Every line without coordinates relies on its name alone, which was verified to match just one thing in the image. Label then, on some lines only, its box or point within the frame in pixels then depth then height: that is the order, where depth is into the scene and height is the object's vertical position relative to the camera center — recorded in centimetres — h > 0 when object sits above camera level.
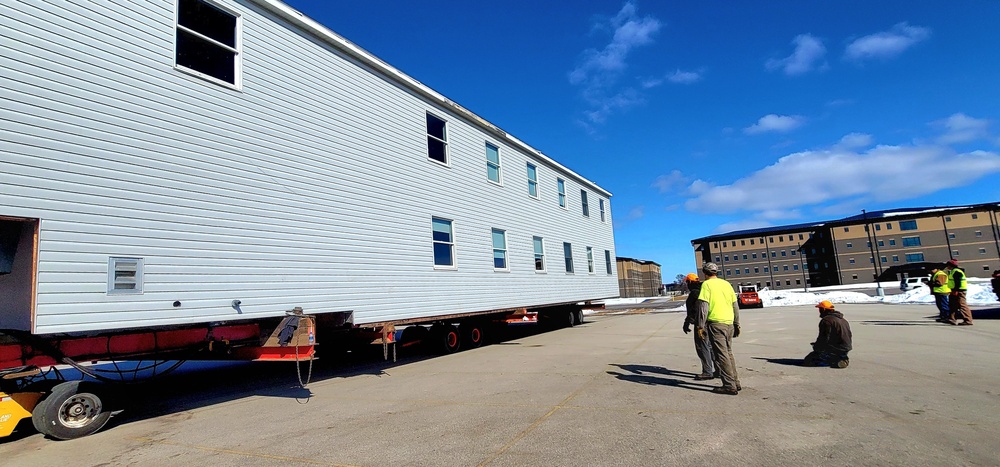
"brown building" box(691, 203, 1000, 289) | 8012 +404
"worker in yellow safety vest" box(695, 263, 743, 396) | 644 -55
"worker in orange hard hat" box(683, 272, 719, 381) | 728 -103
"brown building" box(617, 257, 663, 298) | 8519 +157
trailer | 600 +187
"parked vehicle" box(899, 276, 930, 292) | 4466 -168
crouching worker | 783 -109
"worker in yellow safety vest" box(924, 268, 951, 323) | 1380 -75
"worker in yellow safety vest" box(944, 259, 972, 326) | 1322 -86
